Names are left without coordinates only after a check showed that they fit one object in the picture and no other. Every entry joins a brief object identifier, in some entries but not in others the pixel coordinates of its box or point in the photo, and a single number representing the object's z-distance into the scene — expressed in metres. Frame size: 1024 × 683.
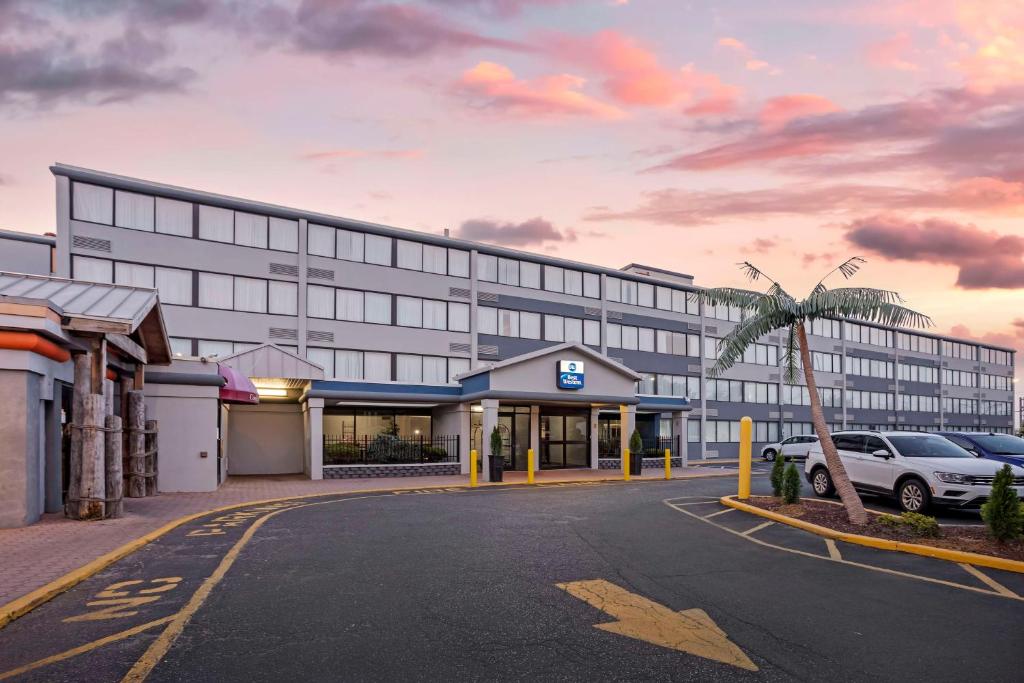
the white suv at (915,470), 14.07
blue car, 18.70
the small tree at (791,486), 15.94
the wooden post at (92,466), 13.51
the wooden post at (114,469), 14.14
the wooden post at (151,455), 18.69
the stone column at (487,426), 26.49
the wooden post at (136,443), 17.34
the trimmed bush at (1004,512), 10.88
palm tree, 13.62
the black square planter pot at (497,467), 25.06
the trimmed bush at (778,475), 17.47
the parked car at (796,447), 36.33
